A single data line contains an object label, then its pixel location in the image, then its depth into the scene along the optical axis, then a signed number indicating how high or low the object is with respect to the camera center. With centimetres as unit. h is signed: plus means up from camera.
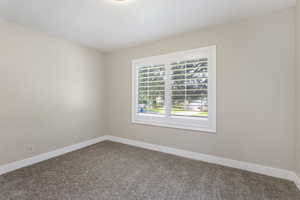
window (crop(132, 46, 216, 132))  259 +21
